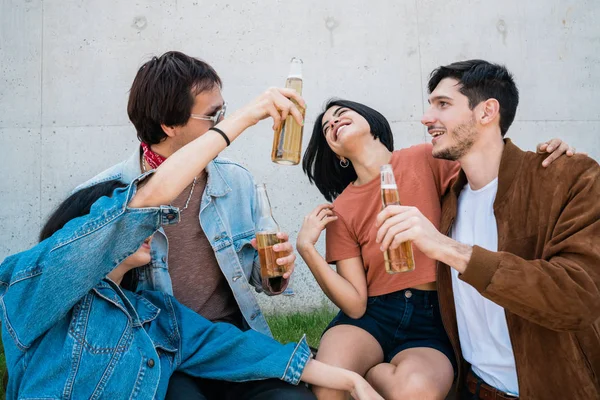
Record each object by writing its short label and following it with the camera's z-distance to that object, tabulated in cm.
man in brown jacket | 192
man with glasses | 255
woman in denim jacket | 184
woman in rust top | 232
